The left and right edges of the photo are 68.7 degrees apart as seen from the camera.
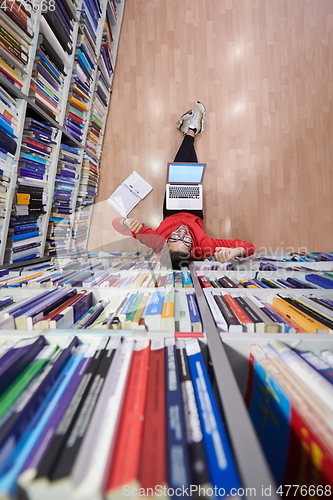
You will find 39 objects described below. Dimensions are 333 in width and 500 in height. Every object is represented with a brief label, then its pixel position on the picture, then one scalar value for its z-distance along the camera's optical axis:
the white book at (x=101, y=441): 0.35
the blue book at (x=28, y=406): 0.40
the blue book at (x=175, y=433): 0.36
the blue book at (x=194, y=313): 0.78
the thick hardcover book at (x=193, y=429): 0.37
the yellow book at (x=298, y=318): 0.76
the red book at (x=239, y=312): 0.79
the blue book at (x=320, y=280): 1.17
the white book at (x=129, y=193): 2.79
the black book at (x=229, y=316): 0.77
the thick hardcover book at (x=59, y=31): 1.54
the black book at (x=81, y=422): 0.37
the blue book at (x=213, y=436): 0.36
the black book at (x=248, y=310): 0.82
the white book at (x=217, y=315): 0.77
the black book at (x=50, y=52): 1.54
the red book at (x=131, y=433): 0.36
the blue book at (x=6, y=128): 1.36
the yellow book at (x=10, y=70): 1.31
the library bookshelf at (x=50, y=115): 1.41
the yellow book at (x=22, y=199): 1.57
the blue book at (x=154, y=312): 0.84
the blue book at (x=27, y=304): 0.82
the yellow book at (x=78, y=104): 1.99
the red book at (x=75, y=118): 2.05
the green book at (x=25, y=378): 0.47
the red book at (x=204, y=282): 1.23
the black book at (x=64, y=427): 0.37
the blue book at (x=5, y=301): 0.94
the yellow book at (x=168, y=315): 0.81
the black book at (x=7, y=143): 1.35
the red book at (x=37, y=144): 1.64
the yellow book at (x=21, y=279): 1.19
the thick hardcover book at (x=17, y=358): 0.51
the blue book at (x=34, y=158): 1.63
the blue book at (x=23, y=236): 1.62
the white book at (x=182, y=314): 0.80
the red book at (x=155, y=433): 0.36
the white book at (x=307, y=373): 0.49
